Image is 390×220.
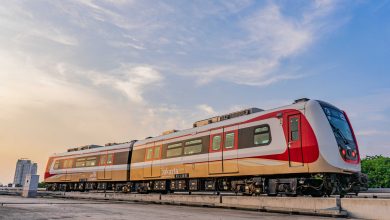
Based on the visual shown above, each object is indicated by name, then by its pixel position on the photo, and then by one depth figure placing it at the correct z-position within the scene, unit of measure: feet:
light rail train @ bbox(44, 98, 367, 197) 44.52
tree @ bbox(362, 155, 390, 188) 248.05
